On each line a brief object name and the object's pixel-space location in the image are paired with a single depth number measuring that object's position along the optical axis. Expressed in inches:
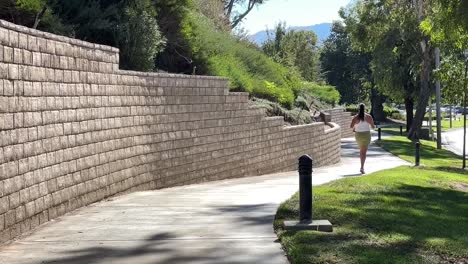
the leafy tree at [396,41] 1565.0
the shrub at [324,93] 1515.7
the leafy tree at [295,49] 1498.9
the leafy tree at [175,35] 690.2
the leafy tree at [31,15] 478.9
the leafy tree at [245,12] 2099.2
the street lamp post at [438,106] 1457.9
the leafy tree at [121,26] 567.5
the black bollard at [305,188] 308.0
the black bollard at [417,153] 848.5
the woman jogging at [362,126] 709.3
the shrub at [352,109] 2865.2
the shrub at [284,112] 816.9
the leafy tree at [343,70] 3245.6
